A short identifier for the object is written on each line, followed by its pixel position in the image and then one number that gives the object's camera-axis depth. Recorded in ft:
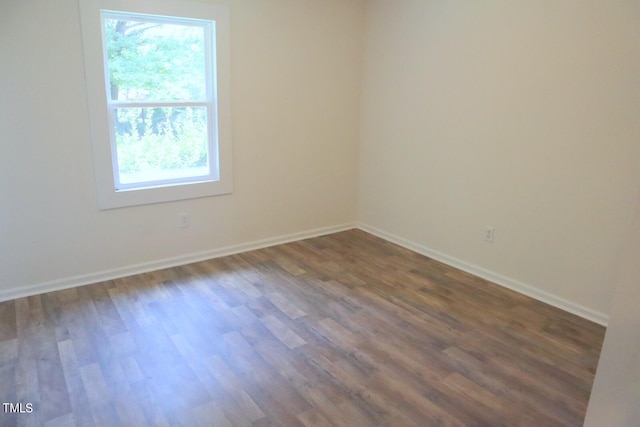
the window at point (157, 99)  10.42
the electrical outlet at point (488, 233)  11.69
